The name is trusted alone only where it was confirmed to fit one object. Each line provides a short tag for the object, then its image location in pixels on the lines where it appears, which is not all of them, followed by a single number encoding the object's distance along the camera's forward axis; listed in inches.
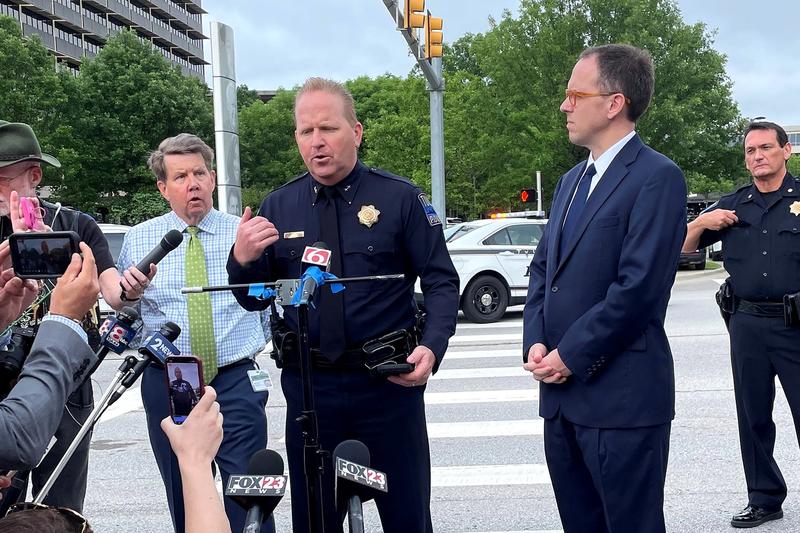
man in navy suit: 115.3
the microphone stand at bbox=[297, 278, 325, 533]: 98.0
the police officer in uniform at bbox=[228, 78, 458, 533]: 126.4
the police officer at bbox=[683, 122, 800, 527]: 176.4
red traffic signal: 1058.8
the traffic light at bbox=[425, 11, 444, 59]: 615.2
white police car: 547.8
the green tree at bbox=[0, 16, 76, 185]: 1284.4
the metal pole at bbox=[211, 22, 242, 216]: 414.3
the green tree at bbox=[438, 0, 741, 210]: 1192.8
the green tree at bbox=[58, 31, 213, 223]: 1519.4
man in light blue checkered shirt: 149.3
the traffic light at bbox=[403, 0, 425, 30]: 559.5
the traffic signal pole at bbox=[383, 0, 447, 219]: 567.2
